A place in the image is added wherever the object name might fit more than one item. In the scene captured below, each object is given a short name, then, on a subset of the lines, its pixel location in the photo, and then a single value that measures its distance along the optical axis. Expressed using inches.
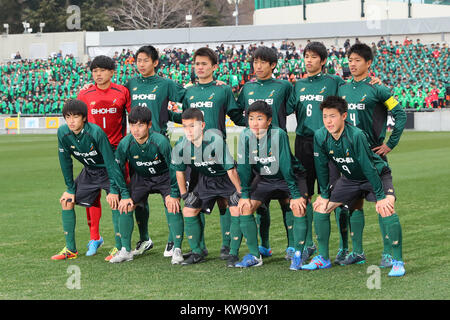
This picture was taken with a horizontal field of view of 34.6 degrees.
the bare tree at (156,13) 2605.8
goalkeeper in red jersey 343.0
